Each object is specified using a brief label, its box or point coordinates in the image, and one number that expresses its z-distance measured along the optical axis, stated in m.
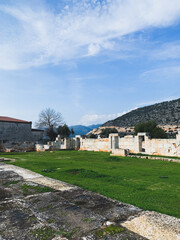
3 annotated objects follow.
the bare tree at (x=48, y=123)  46.88
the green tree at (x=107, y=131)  58.42
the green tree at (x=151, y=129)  35.56
